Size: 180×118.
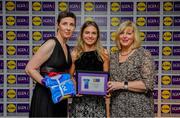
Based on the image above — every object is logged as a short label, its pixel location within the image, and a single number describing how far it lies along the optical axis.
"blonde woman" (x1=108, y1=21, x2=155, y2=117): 2.14
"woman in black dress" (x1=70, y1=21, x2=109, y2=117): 2.26
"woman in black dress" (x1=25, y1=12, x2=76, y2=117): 2.05
